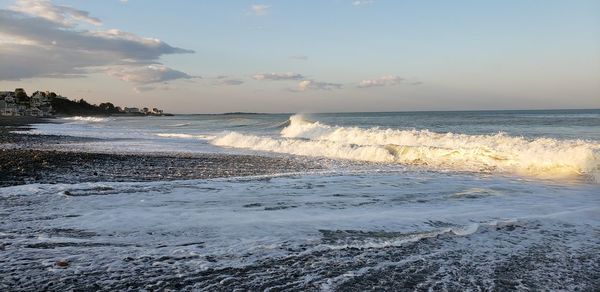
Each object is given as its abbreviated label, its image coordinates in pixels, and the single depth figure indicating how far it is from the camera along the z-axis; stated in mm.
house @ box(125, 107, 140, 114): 191350
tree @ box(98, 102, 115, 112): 177162
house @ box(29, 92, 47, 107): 125688
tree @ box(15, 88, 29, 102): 127950
